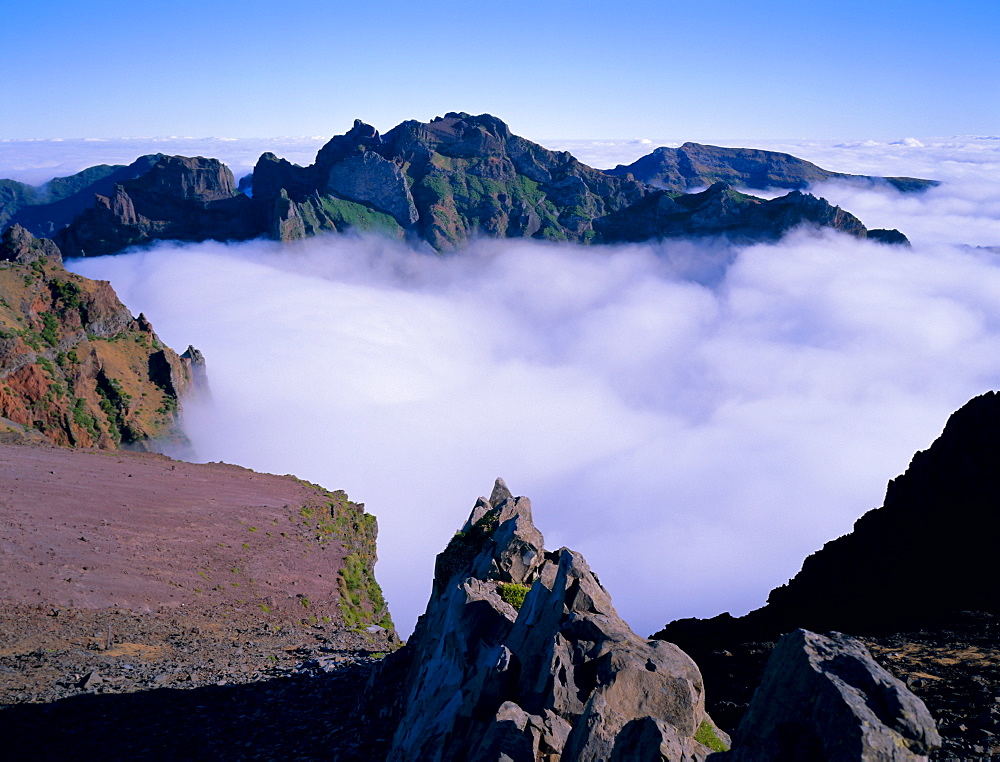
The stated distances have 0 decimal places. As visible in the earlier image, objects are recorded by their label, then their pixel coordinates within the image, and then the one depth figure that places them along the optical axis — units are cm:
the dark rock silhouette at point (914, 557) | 2258
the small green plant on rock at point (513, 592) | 2034
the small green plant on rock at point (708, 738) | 1422
